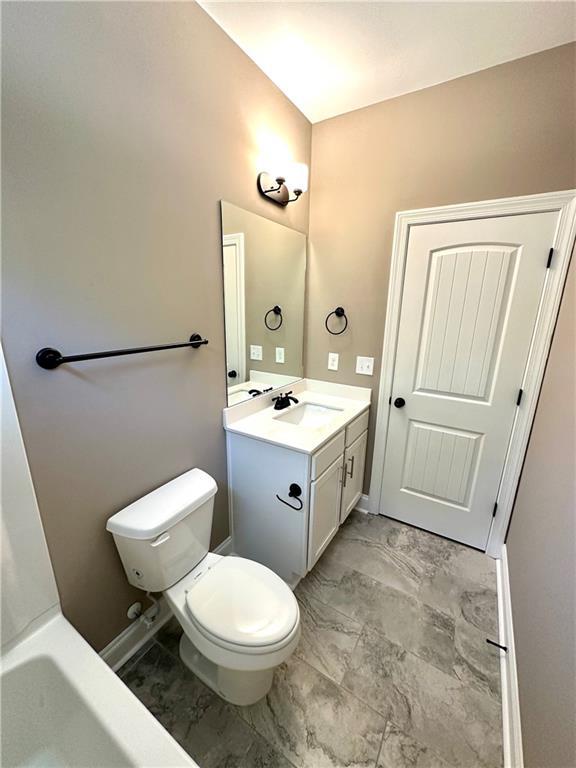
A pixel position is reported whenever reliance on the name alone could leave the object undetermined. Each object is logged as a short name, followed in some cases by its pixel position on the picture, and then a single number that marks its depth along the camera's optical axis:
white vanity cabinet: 1.50
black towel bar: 0.94
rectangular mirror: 1.61
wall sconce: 1.70
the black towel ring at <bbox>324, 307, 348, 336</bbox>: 2.10
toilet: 1.05
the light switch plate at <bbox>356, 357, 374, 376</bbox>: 2.08
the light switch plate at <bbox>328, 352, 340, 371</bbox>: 2.20
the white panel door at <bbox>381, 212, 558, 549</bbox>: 1.60
